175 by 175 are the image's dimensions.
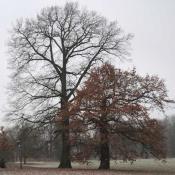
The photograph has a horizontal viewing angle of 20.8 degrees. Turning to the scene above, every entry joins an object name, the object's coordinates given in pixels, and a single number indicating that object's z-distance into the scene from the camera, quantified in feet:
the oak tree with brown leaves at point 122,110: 134.51
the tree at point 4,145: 154.20
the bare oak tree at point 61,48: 157.99
